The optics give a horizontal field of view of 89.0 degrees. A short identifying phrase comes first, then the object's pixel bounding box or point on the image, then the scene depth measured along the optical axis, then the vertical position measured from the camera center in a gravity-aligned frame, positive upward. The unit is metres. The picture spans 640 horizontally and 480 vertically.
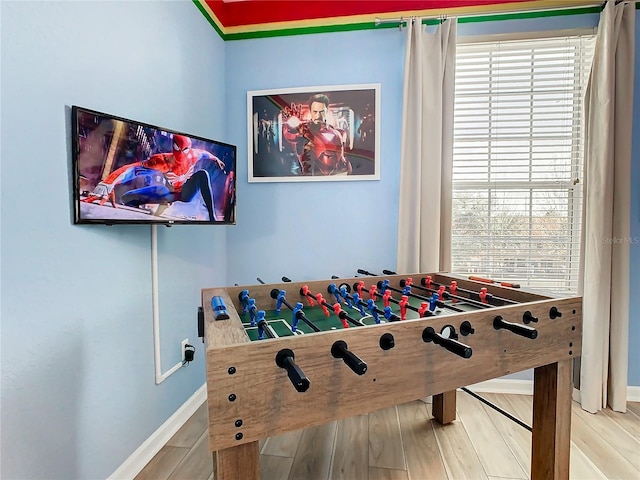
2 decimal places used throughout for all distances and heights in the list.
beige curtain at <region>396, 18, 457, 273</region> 2.11 +0.51
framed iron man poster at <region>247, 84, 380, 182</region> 2.26 +0.65
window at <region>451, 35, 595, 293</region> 2.21 +0.48
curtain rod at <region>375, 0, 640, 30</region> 2.08 +1.39
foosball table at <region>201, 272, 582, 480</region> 0.82 -0.39
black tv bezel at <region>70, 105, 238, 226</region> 1.17 +0.20
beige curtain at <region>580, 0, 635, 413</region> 1.98 +0.09
